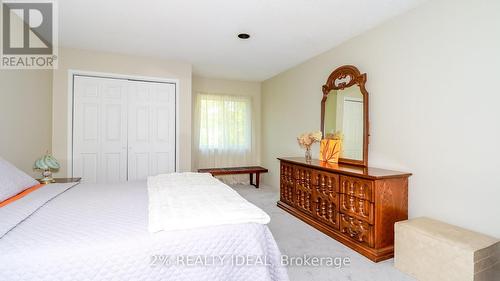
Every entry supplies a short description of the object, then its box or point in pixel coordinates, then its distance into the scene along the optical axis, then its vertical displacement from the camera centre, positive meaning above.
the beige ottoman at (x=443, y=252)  1.60 -0.83
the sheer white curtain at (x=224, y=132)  5.11 +0.16
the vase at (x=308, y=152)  3.46 -0.20
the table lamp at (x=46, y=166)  2.55 -0.33
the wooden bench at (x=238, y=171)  4.72 -0.67
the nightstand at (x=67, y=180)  2.84 -0.54
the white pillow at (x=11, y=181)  1.64 -0.34
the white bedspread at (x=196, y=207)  1.28 -0.44
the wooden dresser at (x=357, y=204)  2.18 -0.68
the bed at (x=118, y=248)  1.03 -0.54
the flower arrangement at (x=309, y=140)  3.40 -0.01
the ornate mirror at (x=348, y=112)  2.83 +0.37
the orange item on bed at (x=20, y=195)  1.56 -0.44
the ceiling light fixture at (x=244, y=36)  3.00 +1.34
